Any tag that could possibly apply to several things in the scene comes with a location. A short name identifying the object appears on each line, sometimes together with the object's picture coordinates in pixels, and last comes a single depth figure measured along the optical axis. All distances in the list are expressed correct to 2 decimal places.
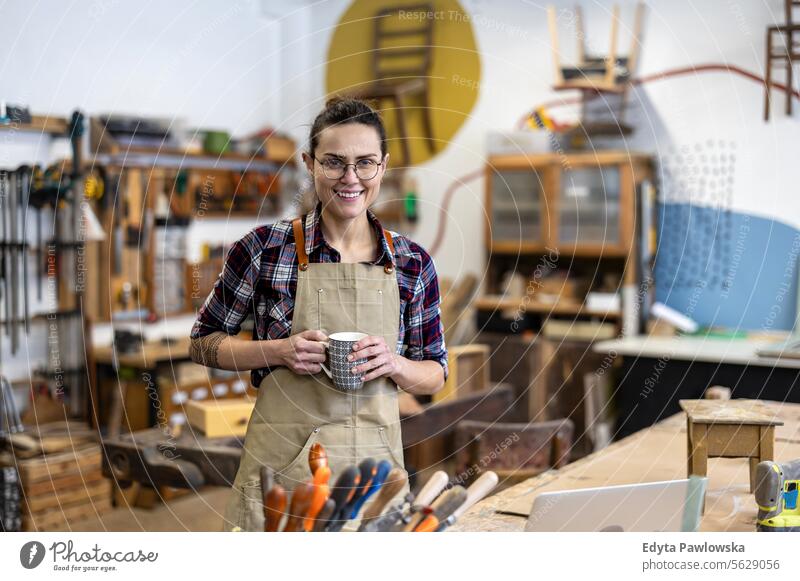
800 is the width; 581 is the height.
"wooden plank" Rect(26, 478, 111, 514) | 4.21
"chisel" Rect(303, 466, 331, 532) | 1.33
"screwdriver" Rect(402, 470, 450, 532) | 1.45
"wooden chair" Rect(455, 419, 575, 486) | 3.22
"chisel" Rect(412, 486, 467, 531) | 1.40
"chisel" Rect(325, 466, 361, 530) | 1.36
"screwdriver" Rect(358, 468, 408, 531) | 1.43
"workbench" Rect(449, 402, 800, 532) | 1.86
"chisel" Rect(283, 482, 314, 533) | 1.34
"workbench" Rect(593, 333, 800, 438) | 3.97
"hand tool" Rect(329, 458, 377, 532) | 1.39
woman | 1.82
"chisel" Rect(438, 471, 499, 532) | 1.42
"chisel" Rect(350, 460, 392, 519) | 1.41
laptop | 1.66
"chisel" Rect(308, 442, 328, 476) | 1.72
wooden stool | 1.90
